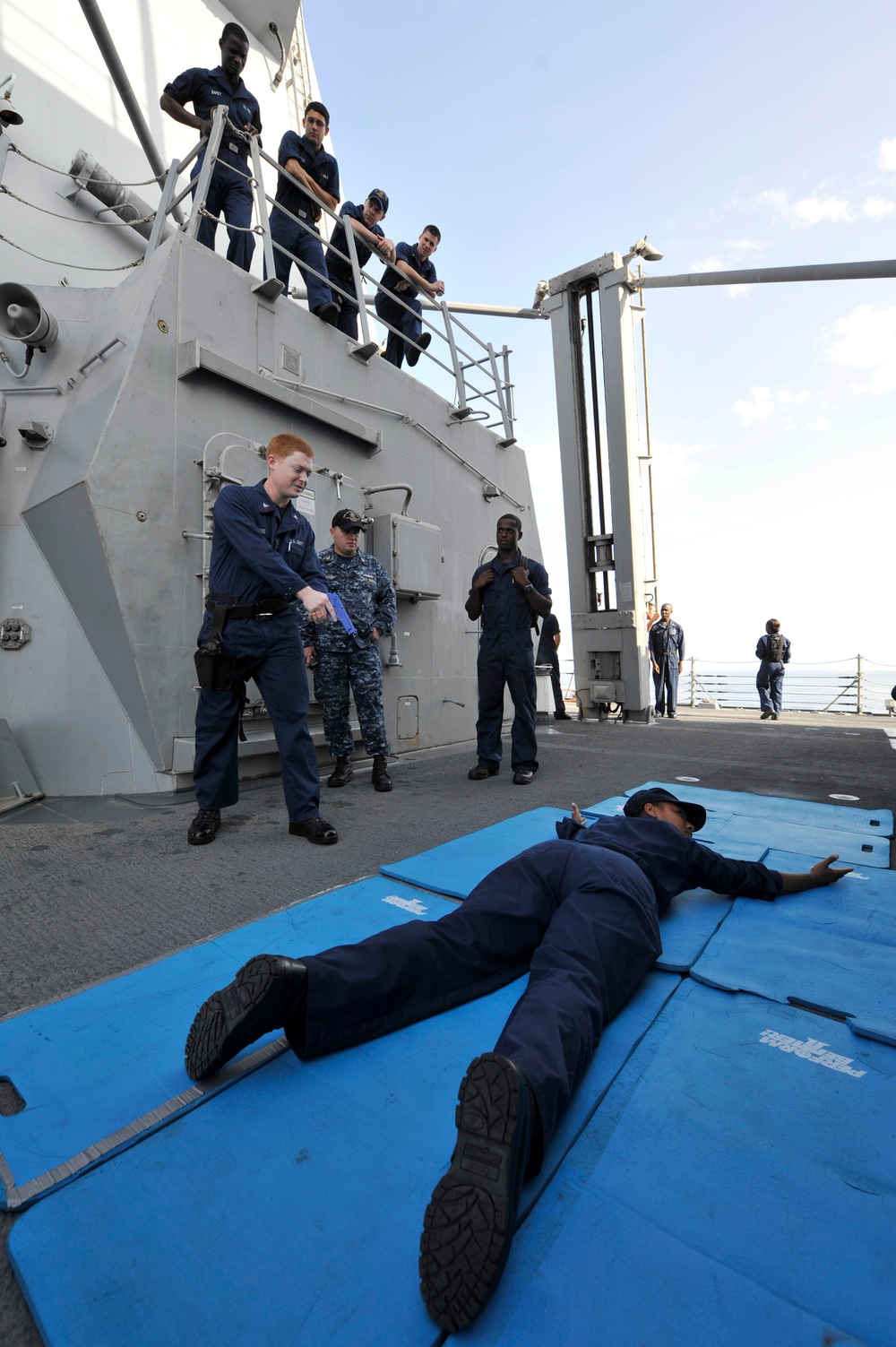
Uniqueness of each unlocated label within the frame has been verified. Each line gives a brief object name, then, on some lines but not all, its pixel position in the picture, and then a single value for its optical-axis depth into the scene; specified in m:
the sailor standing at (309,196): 4.68
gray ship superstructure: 3.20
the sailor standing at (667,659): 9.45
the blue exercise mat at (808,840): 2.52
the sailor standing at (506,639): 4.10
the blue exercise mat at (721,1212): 0.73
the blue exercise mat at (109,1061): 0.98
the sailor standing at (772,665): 9.83
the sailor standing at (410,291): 6.11
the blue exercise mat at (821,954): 1.41
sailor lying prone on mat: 0.76
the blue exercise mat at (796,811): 2.99
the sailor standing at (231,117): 4.13
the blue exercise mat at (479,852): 2.16
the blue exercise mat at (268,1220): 0.73
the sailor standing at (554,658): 7.53
